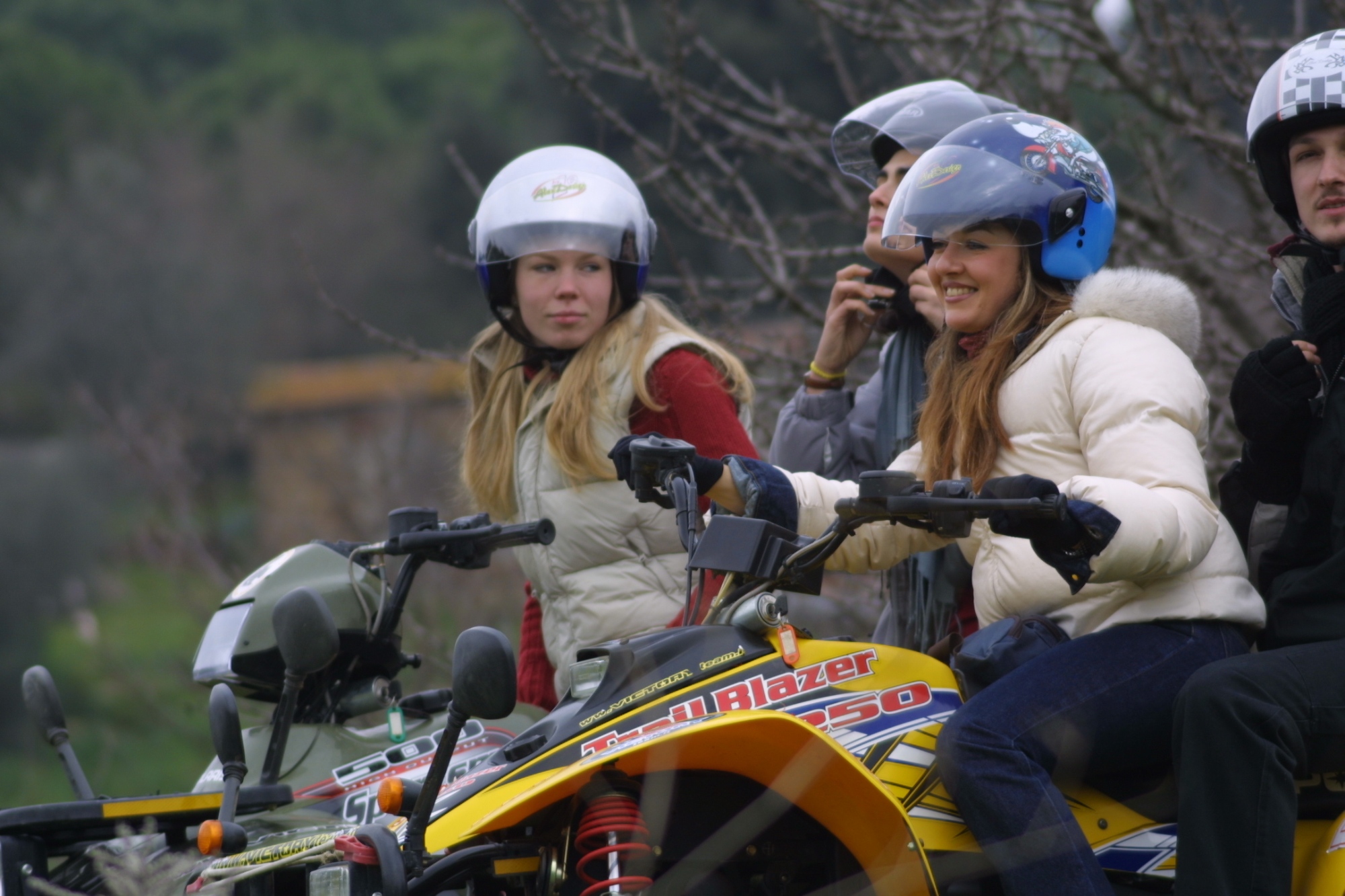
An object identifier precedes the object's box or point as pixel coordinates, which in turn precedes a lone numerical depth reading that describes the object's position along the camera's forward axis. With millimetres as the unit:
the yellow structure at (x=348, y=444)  29406
